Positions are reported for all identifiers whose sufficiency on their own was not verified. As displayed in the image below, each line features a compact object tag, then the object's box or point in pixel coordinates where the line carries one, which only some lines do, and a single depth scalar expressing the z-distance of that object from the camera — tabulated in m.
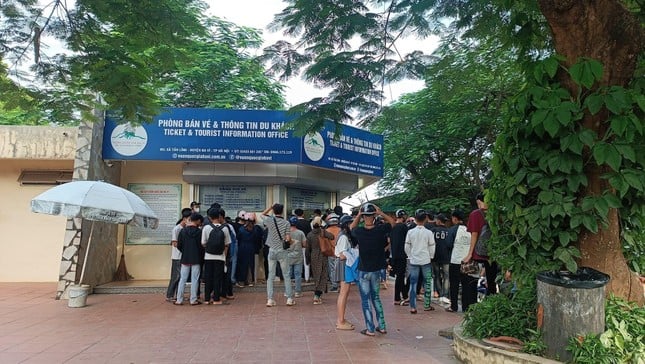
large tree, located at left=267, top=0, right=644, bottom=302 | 4.07
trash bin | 3.87
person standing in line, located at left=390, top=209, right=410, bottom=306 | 8.38
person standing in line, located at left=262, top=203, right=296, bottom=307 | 8.05
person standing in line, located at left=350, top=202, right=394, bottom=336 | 5.73
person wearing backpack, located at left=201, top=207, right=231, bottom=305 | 8.06
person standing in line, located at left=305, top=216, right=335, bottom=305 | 8.52
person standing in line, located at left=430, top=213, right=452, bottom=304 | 8.24
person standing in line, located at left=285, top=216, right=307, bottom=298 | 8.30
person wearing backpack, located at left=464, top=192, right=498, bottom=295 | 6.15
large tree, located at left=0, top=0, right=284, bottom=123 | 5.23
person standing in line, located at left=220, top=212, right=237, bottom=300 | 8.77
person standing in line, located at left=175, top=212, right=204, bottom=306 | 8.14
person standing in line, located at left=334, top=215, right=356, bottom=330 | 6.07
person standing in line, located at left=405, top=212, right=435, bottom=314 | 7.47
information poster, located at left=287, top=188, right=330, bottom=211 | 11.47
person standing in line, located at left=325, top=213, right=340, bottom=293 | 8.79
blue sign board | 10.15
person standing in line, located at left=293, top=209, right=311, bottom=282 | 9.30
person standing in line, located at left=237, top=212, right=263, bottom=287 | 9.60
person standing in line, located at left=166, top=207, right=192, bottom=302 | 8.66
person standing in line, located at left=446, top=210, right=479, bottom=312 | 6.56
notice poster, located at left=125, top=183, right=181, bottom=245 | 10.98
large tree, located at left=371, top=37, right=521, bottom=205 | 17.30
